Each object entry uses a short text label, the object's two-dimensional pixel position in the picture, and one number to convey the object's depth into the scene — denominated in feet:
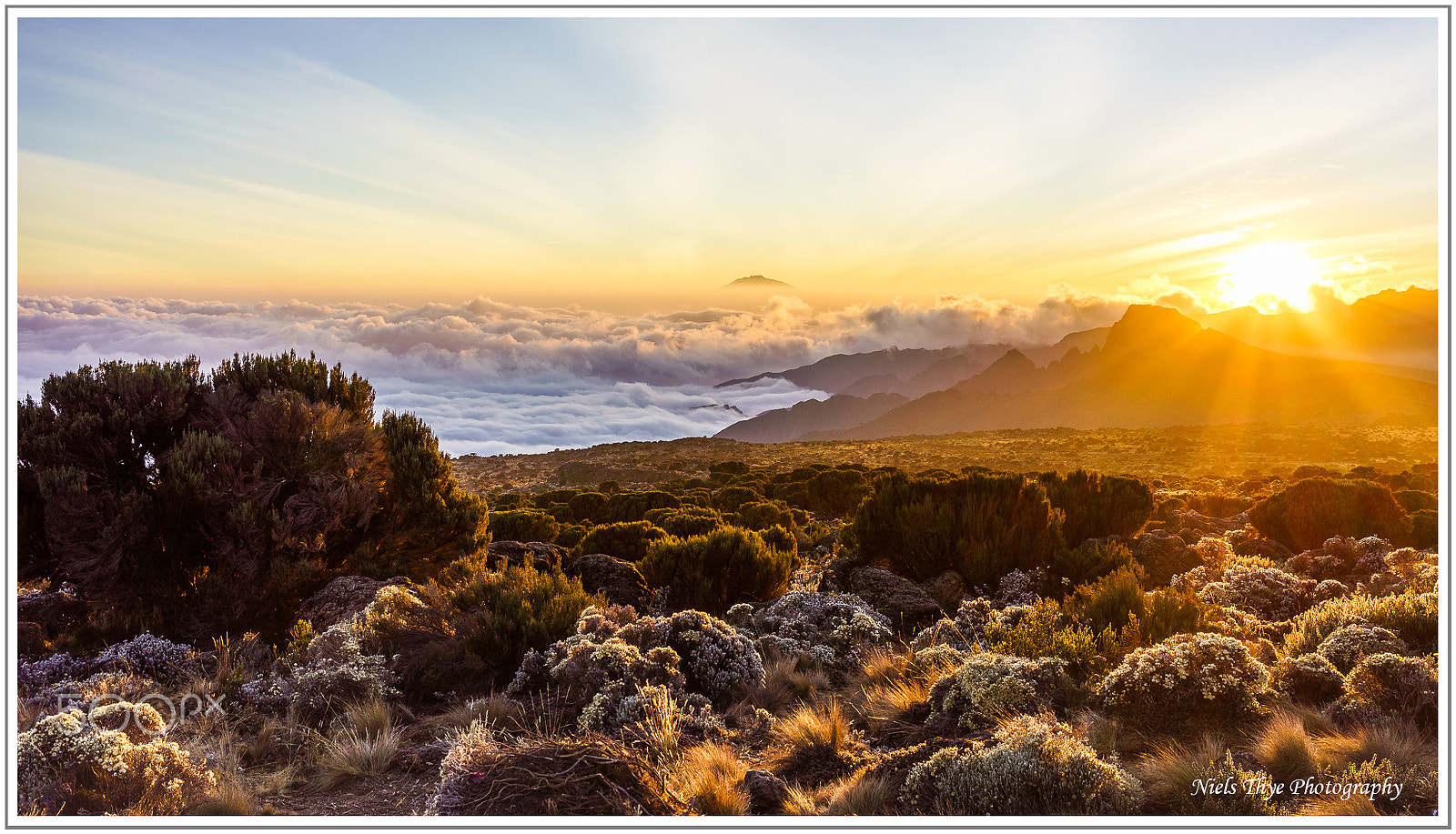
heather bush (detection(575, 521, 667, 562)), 42.60
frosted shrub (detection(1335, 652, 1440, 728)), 14.93
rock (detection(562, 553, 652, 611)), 31.99
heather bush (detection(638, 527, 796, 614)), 32.14
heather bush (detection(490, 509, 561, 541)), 50.16
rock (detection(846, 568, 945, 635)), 28.09
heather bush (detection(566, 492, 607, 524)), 68.04
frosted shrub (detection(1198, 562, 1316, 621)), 25.89
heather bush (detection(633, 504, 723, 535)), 44.01
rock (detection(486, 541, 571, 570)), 36.45
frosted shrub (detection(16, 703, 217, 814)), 13.64
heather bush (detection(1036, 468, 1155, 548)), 38.73
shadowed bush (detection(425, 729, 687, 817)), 13.00
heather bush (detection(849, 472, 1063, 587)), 32.65
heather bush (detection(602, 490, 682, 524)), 65.00
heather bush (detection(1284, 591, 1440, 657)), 19.21
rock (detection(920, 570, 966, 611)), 31.30
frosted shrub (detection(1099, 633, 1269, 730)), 15.65
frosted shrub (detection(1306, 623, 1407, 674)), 17.60
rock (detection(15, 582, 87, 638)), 28.81
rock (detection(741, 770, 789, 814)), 13.83
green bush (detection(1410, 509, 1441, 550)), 39.93
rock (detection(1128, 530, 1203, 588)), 33.04
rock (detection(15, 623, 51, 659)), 26.07
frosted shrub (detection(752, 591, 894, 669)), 23.84
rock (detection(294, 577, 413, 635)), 27.61
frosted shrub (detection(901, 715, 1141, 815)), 12.44
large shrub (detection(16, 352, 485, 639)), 26.73
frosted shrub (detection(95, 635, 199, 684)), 23.21
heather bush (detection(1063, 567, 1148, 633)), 20.89
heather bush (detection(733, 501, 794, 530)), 56.24
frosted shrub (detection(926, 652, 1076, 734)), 16.14
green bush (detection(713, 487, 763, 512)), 67.22
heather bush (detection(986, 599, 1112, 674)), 18.56
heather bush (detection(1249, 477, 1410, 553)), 39.96
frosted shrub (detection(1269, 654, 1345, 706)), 16.53
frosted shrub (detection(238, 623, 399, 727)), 19.60
